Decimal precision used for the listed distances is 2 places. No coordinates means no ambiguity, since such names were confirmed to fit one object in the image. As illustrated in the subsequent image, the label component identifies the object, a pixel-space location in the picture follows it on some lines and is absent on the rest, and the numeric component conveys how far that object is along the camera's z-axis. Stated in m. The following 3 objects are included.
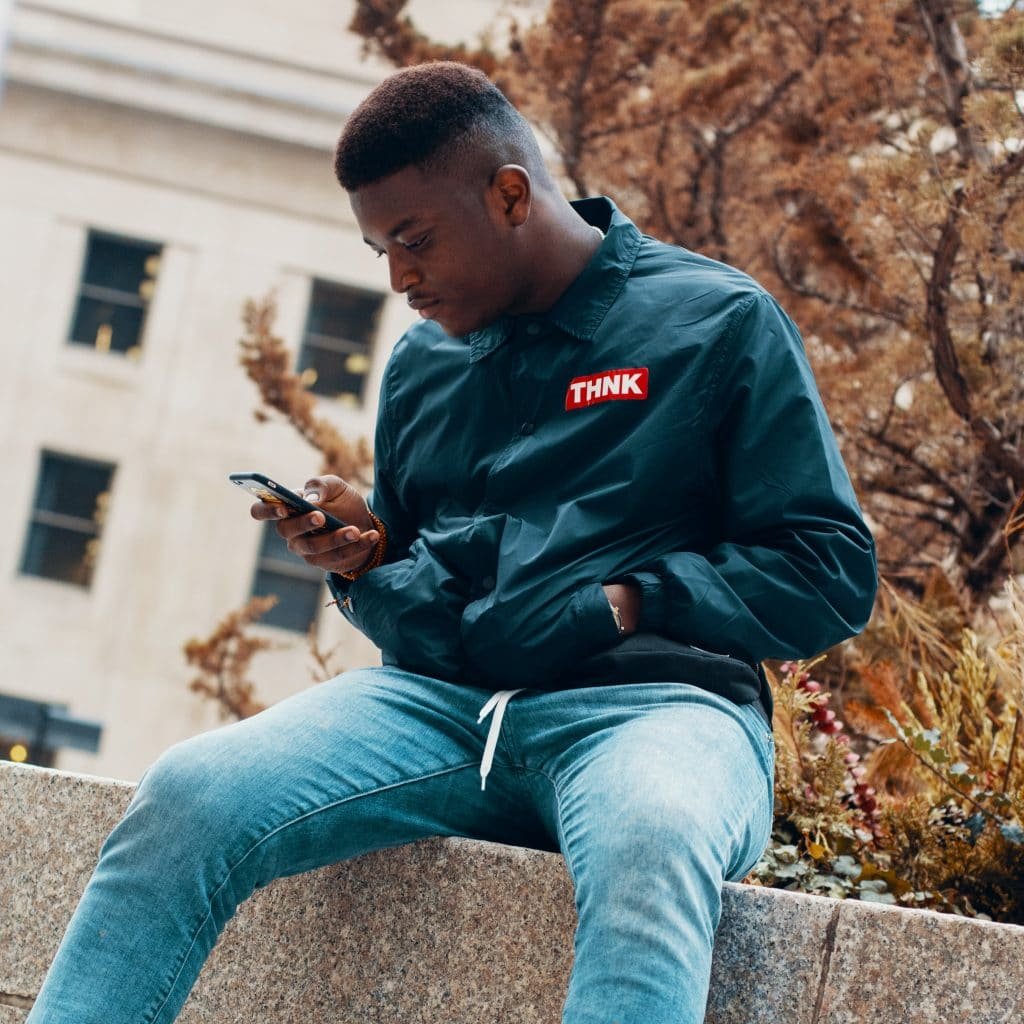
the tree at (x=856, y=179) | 4.89
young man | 2.19
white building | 18.92
